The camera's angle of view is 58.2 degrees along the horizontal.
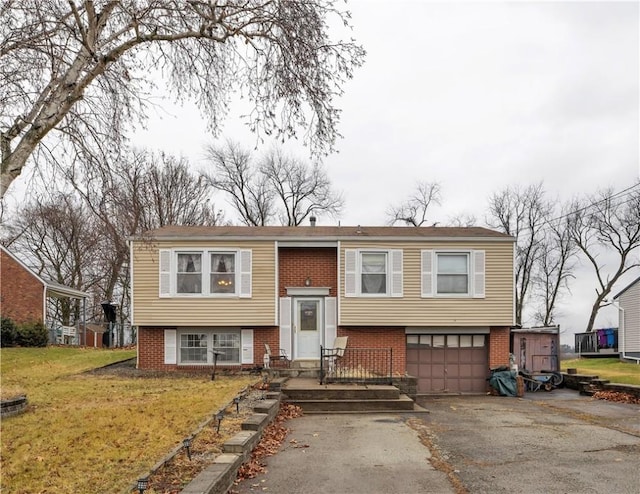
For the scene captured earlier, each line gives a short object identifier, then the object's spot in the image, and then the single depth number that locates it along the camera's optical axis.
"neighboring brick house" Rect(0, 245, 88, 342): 25.11
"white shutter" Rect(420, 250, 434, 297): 18.05
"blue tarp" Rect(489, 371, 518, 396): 17.98
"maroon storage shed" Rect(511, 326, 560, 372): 20.86
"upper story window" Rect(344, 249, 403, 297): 17.94
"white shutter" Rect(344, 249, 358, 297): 17.88
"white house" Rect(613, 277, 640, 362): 28.14
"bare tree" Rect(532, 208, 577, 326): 41.91
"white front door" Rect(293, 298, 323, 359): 18.22
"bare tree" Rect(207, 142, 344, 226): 39.56
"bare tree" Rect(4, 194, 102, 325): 36.84
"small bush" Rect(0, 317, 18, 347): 22.19
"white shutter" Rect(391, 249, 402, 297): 17.97
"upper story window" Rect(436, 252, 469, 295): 18.19
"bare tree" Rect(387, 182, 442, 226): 40.28
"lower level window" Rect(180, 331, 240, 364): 18.16
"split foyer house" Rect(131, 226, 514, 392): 17.69
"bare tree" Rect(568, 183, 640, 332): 39.44
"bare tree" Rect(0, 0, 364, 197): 7.23
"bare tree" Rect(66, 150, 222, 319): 33.03
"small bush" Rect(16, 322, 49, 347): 22.92
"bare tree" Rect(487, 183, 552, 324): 41.50
